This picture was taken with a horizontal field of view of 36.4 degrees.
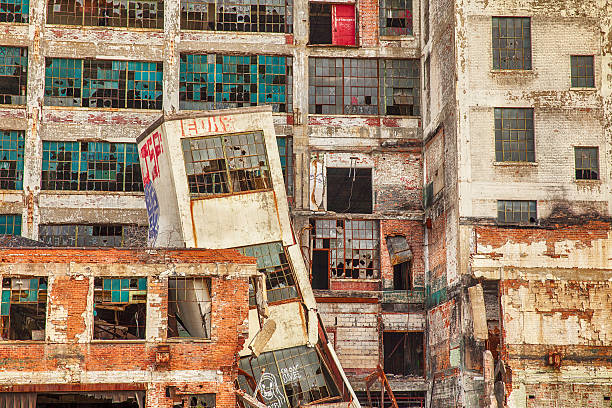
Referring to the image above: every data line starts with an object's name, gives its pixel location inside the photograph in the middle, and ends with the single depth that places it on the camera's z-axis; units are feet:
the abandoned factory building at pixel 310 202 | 85.15
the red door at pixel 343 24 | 125.08
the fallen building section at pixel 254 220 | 93.76
